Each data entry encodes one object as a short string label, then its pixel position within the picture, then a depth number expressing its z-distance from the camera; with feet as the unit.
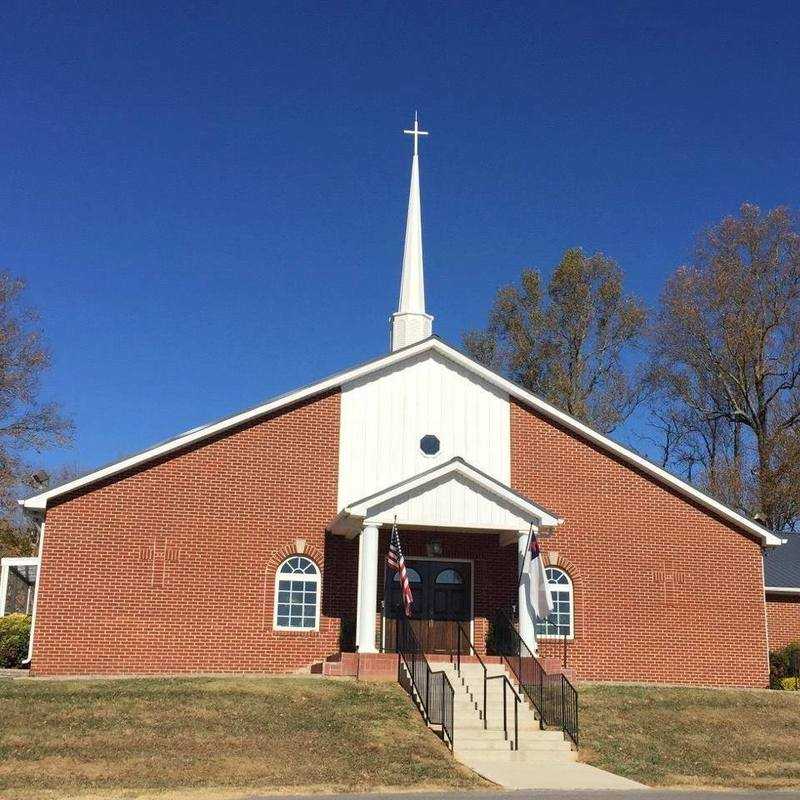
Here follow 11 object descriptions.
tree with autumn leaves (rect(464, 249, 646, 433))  145.28
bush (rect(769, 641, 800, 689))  87.81
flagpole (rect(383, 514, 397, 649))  75.53
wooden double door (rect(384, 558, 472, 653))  78.23
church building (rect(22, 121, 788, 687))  72.54
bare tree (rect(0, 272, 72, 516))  130.72
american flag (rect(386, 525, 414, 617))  69.72
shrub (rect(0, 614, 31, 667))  83.56
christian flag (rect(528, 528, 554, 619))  73.10
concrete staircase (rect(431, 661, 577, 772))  55.93
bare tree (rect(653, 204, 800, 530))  135.23
